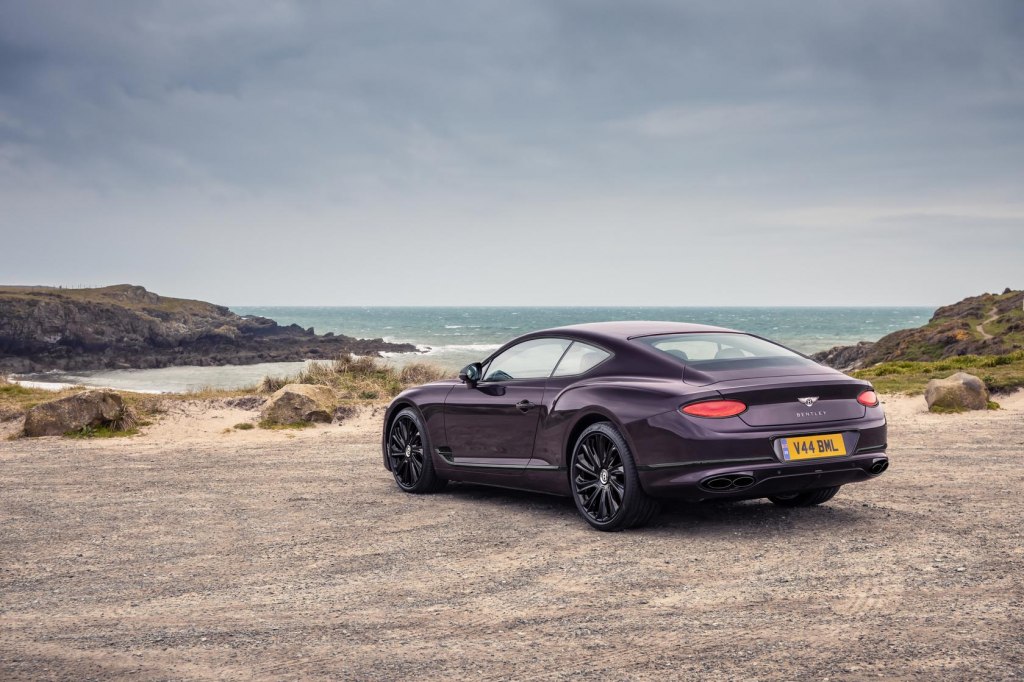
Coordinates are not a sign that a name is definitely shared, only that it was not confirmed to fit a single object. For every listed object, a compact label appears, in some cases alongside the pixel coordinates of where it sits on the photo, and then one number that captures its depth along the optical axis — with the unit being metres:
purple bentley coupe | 6.43
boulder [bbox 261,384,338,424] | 15.83
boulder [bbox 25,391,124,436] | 14.62
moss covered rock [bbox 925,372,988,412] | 15.78
